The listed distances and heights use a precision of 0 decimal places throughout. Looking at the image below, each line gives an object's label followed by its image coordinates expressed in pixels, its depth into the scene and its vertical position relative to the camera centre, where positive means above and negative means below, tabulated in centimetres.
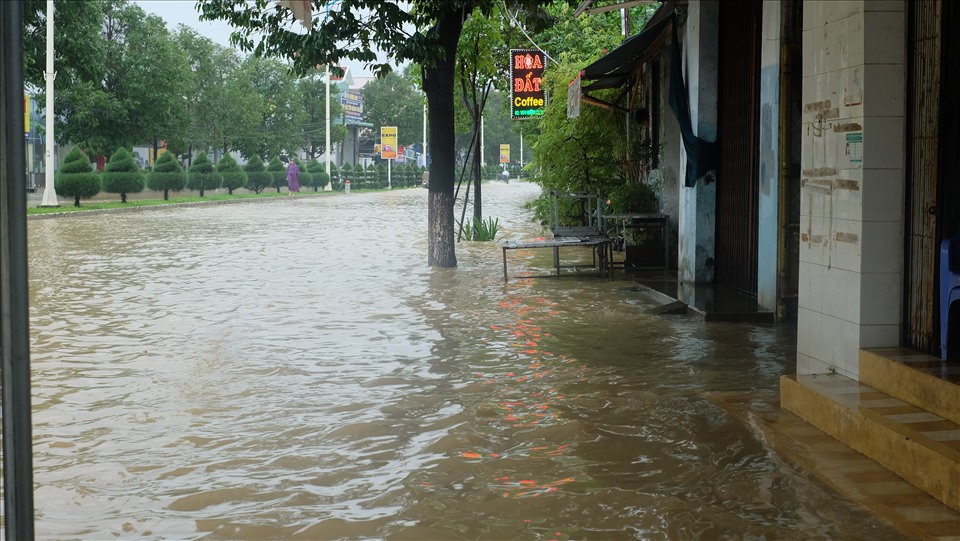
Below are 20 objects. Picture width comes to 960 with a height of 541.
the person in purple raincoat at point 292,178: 5712 +198
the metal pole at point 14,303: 282 -24
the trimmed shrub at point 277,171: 5812 +243
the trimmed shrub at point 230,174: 5169 +203
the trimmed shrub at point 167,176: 4425 +165
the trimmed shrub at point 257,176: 5547 +207
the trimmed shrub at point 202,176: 4806 +182
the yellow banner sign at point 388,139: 7931 +574
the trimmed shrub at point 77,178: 3619 +129
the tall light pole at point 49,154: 3305 +199
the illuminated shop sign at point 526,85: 2388 +296
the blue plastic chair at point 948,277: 598 -38
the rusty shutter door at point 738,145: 1218 +83
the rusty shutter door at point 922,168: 638 +27
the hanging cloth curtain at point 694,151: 1335 +80
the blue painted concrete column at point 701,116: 1336 +127
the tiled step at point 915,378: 563 -96
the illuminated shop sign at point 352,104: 8944 +977
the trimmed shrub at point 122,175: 3994 +152
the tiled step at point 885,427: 496 -116
